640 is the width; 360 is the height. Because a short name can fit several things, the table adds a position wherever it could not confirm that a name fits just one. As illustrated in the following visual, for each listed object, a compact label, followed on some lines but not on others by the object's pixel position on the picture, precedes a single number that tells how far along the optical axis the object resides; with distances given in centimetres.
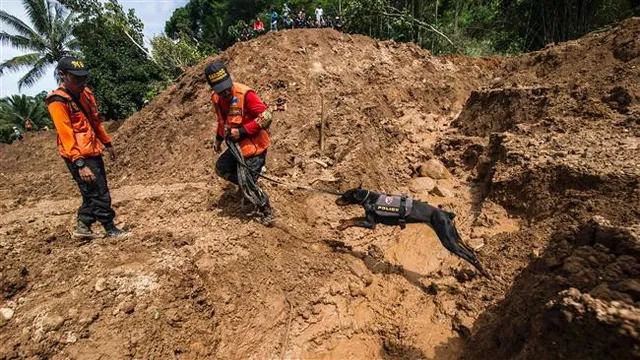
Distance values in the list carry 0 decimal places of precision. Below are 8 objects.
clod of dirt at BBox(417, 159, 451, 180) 592
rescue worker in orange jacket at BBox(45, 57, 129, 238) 352
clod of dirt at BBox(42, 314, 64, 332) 285
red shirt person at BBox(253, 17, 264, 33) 1303
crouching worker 378
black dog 348
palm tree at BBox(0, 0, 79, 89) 1862
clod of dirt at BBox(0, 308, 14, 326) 296
